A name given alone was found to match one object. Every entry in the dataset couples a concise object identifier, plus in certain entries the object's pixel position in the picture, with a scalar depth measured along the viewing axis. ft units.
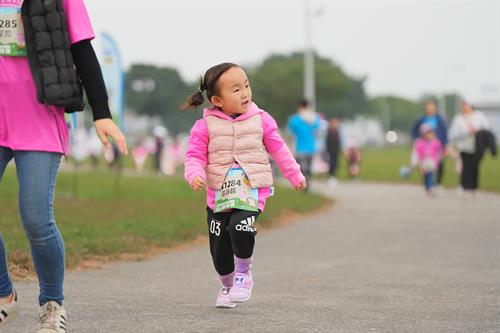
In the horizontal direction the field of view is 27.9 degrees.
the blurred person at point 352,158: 102.83
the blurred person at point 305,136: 62.23
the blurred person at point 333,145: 88.28
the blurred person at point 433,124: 66.64
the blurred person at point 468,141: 60.29
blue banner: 53.16
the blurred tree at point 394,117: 569.23
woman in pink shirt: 13.82
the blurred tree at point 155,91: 459.32
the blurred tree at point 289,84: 371.35
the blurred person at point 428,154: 64.54
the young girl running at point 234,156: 18.95
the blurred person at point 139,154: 146.63
